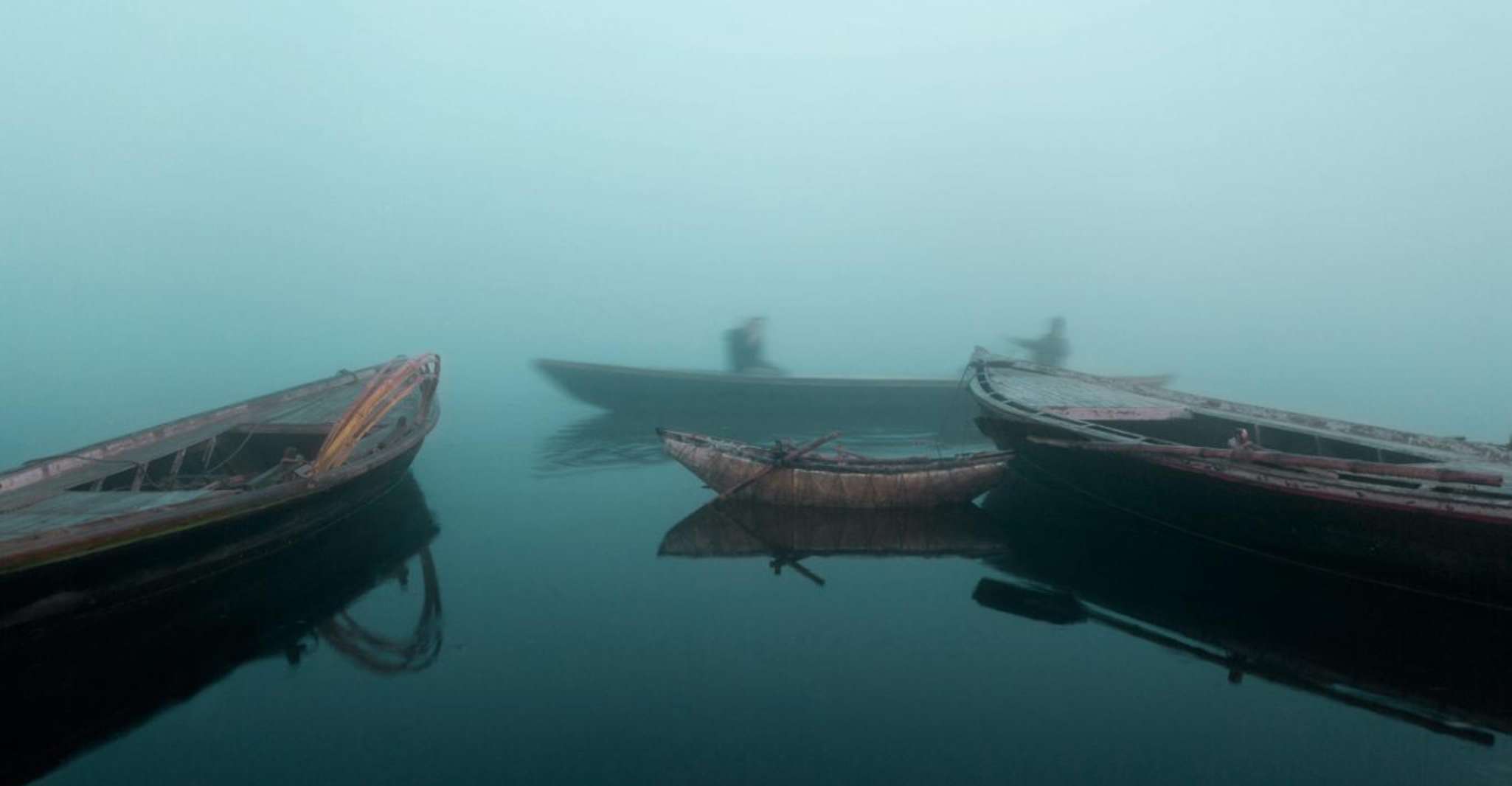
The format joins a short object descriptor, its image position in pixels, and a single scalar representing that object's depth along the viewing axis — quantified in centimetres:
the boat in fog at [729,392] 2306
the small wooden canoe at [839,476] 1398
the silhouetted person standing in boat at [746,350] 2470
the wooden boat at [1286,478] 992
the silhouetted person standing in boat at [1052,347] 2708
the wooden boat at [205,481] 871
